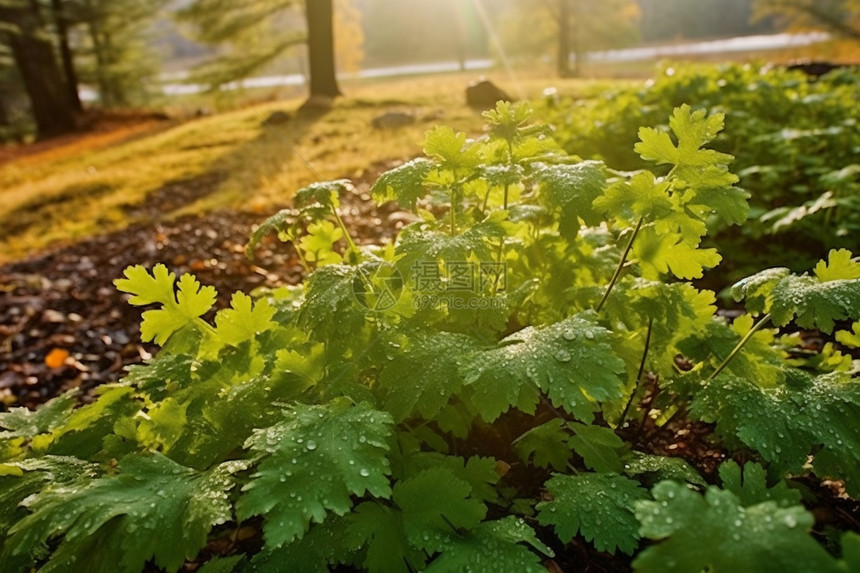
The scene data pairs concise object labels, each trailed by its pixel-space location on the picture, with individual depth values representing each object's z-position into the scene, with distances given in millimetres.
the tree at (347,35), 30391
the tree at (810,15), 21484
